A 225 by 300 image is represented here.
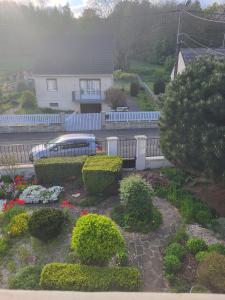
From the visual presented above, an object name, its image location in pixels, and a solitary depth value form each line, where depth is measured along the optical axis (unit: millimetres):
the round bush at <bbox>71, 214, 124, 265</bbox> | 7074
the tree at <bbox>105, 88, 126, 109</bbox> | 25066
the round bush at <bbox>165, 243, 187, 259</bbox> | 7891
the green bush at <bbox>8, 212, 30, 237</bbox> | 8891
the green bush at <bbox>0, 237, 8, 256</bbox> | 8253
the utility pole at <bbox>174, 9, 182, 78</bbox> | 16180
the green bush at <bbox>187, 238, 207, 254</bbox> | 8031
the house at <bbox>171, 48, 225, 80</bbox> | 23312
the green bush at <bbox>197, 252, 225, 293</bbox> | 6512
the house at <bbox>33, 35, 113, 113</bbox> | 26734
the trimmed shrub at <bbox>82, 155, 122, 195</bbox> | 11008
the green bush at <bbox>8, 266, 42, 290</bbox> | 6904
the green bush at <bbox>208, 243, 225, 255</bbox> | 7824
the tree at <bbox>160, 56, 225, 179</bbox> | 8848
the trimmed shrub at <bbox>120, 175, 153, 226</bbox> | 9273
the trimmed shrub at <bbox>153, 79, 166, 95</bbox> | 30406
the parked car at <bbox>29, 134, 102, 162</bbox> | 14625
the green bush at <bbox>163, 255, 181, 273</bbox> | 7457
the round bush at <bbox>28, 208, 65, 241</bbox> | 8334
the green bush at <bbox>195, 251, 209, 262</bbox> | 7582
